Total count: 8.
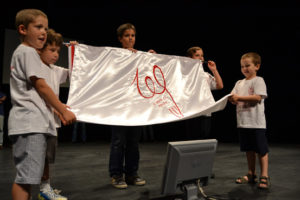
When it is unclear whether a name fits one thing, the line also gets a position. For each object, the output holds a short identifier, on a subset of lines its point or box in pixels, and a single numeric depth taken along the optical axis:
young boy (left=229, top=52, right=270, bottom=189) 2.53
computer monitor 1.65
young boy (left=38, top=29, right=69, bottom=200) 1.91
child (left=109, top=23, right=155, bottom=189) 2.44
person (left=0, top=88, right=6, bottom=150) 5.00
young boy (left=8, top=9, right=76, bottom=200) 1.45
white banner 2.10
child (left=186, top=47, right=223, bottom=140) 2.66
